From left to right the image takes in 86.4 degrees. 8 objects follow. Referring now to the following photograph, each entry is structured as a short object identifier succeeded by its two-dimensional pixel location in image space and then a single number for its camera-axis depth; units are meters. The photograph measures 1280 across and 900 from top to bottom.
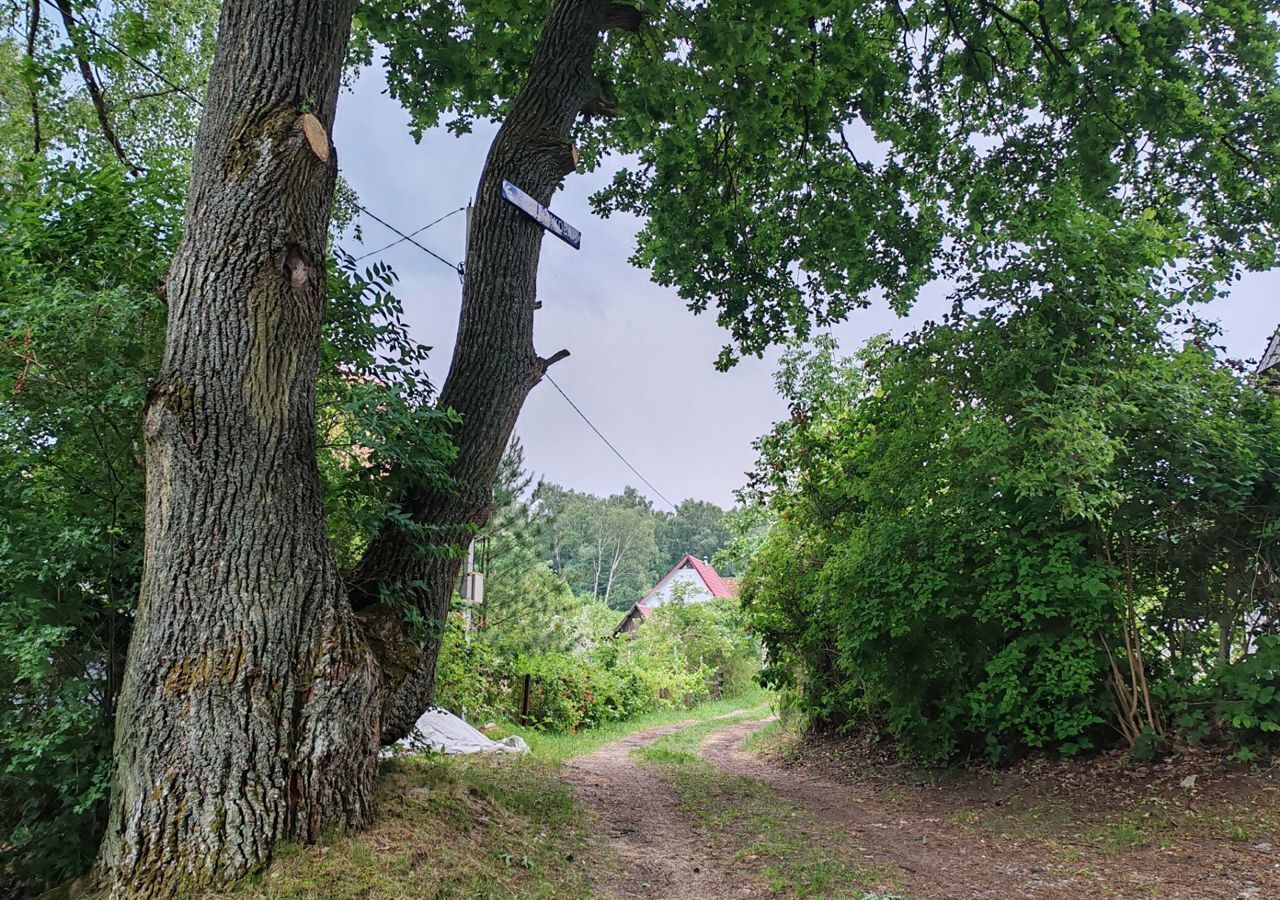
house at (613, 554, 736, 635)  25.75
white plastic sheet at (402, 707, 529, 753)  8.23
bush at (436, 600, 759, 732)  10.80
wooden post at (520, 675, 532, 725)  13.92
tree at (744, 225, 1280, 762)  5.46
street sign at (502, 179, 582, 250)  4.64
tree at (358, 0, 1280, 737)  4.70
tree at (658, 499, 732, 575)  70.00
